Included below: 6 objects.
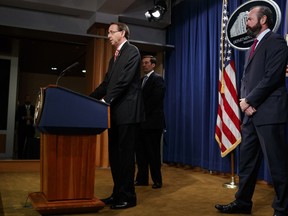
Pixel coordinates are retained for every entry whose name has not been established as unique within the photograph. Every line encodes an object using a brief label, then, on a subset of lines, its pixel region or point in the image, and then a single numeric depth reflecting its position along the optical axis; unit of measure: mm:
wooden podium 2125
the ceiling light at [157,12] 5188
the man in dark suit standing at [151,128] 3416
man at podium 2402
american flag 3842
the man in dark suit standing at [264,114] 2041
